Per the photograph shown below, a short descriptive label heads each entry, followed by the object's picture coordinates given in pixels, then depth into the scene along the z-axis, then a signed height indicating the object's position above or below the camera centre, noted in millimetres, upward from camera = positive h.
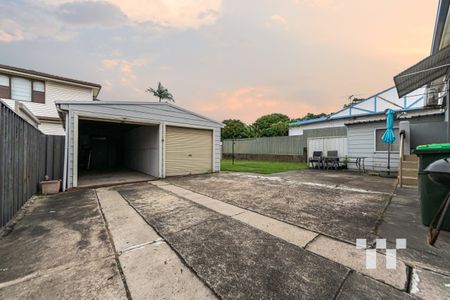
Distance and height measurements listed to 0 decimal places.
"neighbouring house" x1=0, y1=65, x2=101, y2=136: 9125 +3250
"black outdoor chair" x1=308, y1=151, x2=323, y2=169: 10062 -514
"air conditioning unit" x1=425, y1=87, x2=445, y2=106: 8070 +2726
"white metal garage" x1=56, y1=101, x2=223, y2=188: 5394 +512
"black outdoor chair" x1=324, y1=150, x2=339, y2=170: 9638 -513
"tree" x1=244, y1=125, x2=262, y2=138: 28277 +3153
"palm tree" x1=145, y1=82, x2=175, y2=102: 24988 +8184
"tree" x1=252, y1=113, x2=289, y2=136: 27497 +5415
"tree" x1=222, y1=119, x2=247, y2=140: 26570 +2928
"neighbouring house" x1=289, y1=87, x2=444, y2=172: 6925 +1072
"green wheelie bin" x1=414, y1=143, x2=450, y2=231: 2344 -512
